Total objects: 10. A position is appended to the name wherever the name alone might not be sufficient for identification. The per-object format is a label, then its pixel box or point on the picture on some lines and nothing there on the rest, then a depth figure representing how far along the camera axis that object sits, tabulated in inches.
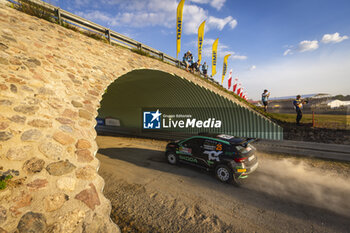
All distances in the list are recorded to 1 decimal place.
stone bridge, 94.0
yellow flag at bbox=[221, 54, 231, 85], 1165.5
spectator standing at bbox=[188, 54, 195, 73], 579.5
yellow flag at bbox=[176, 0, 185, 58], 649.0
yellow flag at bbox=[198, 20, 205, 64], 802.2
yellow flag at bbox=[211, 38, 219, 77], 971.5
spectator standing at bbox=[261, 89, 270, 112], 536.0
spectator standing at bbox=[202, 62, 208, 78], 673.3
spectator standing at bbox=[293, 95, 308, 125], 422.6
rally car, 219.0
